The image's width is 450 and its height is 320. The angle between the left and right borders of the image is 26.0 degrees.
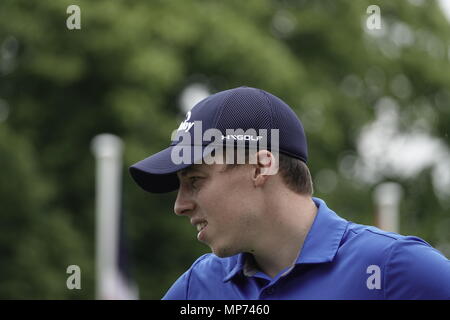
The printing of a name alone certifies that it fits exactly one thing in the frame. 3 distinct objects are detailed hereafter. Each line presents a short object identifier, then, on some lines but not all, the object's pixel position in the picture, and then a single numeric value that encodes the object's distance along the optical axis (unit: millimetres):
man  3295
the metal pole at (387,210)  14172
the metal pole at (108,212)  11281
